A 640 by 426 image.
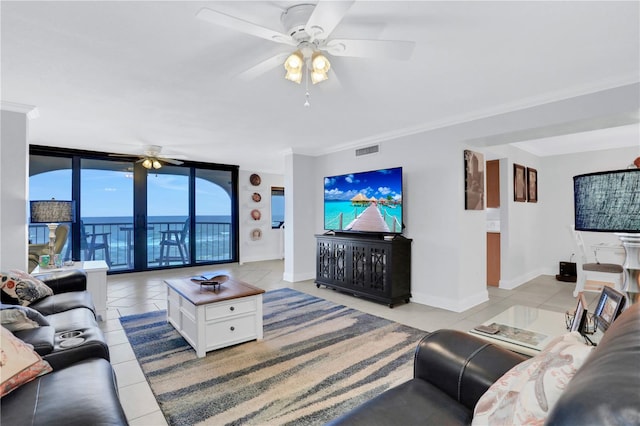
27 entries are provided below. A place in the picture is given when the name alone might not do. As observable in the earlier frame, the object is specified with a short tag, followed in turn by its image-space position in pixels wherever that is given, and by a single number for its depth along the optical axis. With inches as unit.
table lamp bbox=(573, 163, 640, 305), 44.1
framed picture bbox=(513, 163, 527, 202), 193.2
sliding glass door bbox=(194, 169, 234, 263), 267.4
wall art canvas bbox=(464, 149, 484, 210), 147.0
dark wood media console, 152.3
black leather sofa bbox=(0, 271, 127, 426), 42.4
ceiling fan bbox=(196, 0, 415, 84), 55.7
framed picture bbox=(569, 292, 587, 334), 57.6
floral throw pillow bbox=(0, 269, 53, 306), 93.1
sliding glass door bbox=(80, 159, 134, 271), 220.5
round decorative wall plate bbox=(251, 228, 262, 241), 293.4
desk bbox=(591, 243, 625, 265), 194.4
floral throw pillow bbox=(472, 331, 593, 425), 30.2
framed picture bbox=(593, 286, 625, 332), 48.3
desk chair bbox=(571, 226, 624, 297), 161.0
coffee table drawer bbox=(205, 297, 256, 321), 99.9
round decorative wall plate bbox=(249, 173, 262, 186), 295.4
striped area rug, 72.0
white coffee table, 98.5
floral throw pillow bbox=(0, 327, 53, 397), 48.0
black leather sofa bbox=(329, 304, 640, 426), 19.2
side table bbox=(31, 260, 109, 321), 133.2
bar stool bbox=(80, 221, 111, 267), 222.5
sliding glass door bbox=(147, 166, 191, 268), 245.6
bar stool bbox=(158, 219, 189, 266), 254.2
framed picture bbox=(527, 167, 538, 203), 211.6
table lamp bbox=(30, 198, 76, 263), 131.5
